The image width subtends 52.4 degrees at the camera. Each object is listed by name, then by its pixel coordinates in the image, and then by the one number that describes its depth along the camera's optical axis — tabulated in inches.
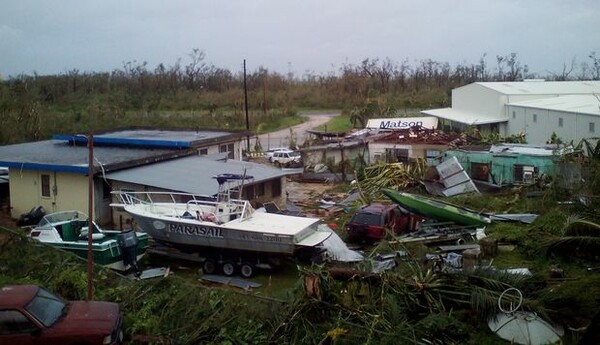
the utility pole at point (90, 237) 394.6
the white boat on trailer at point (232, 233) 567.5
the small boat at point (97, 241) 562.6
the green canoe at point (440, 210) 698.8
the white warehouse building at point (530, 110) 1131.9
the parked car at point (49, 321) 344.5
